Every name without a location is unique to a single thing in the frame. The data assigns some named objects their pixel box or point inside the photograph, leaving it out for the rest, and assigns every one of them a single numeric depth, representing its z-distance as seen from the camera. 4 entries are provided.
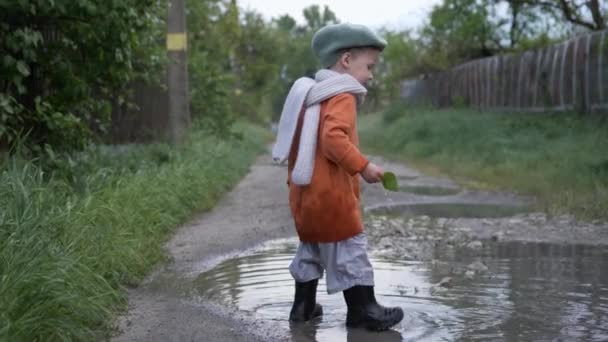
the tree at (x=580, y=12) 20.25
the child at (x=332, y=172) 4.83
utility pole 14.11
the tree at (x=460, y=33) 25.91
